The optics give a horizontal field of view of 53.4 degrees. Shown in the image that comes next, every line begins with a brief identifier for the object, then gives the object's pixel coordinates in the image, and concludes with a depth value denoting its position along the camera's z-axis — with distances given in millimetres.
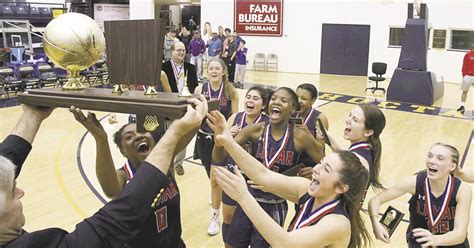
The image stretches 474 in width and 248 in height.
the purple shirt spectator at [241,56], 15945
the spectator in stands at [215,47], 17578
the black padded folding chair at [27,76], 12485
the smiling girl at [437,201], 3109
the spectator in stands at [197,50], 17312
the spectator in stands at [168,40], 15908
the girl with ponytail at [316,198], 2127
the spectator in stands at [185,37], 18927
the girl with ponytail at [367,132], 3523
